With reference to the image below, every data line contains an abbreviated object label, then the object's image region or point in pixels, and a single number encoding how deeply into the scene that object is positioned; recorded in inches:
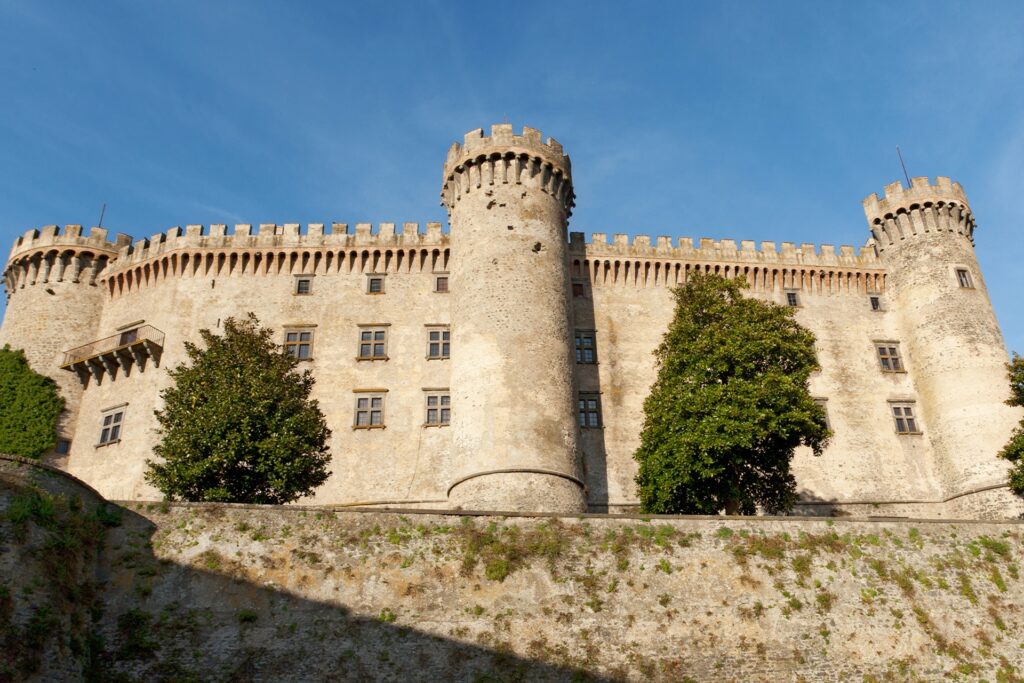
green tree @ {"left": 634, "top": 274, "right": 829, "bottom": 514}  1135.6
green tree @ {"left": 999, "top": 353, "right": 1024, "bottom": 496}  1279.5
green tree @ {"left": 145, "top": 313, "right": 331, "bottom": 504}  1002.1
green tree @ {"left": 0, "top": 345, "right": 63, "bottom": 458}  1378.0
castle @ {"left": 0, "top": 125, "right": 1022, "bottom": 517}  1320.1
